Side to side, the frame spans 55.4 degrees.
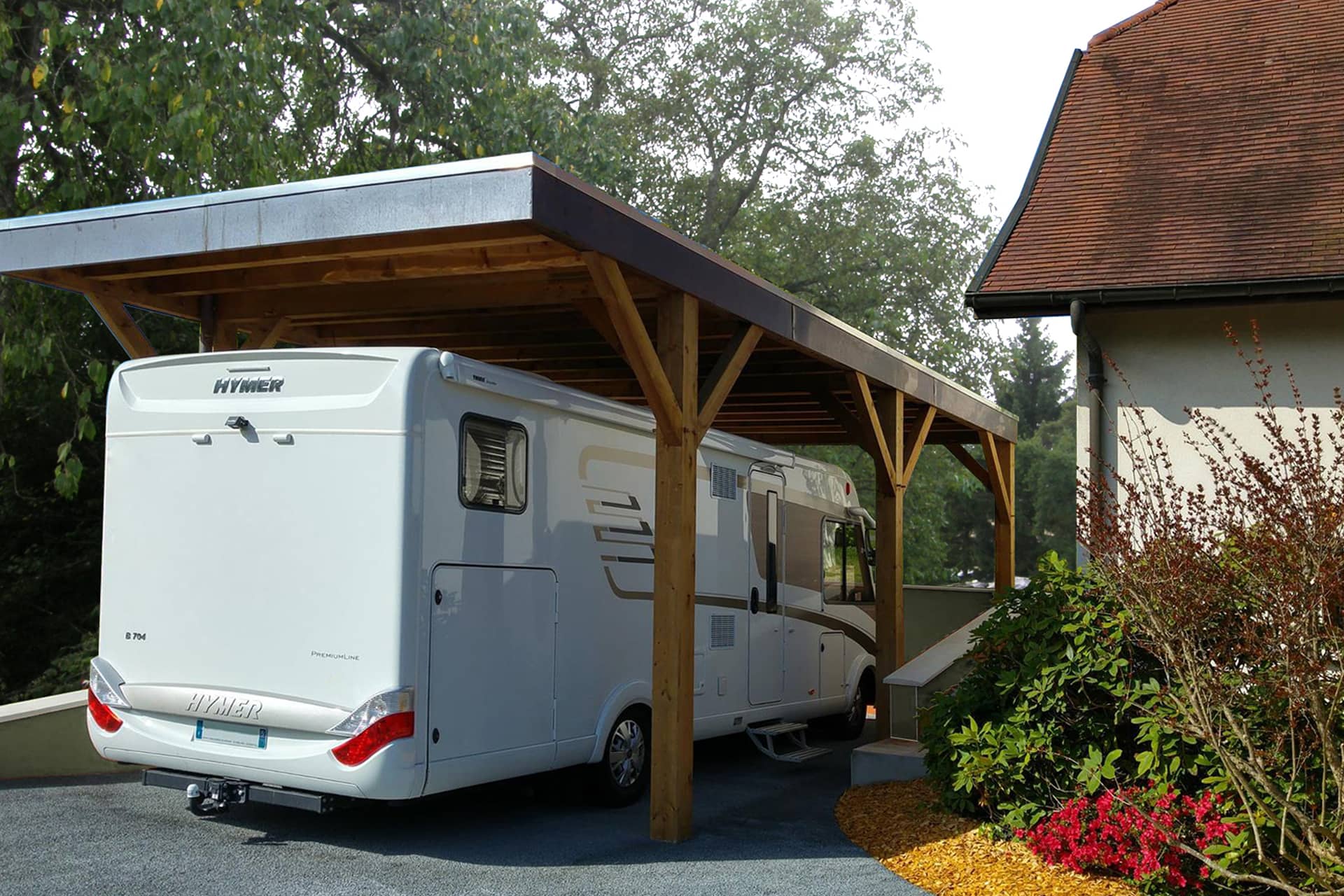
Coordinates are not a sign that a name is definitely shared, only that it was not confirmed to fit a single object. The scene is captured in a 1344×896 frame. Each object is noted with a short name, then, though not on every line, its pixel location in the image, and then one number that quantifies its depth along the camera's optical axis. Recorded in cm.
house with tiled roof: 1003
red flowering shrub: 625
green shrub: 706
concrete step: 889
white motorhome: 637
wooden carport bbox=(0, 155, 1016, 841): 641
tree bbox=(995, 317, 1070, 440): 6281
